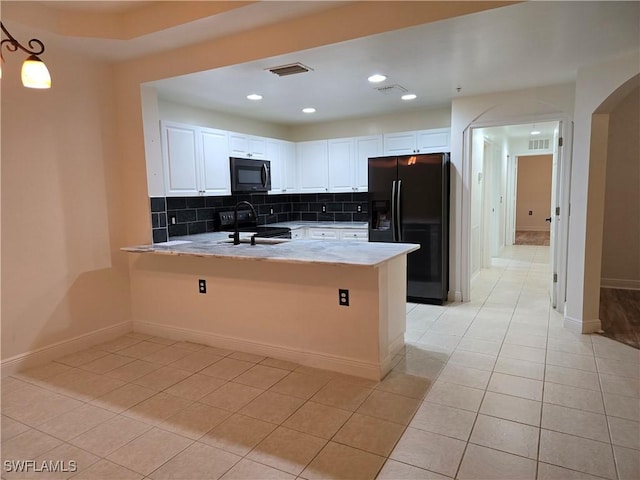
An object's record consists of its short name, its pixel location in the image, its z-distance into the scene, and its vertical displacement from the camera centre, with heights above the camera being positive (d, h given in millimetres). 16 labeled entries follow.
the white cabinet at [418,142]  5047 +738
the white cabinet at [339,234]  5457 -500
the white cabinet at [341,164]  5754 +516
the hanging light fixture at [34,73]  1950 +664
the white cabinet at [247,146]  4938 +727
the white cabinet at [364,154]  5516 +627
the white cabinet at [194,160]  4090 +472
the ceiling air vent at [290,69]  3196 +1092
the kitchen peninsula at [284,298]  2811 -810
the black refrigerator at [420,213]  4543 -186
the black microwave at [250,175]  4914 +338
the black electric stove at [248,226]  4867 -358
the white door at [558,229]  4109 -386
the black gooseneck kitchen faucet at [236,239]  3619 -358
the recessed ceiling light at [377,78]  3633 +1133
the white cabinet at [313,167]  5972 +508
